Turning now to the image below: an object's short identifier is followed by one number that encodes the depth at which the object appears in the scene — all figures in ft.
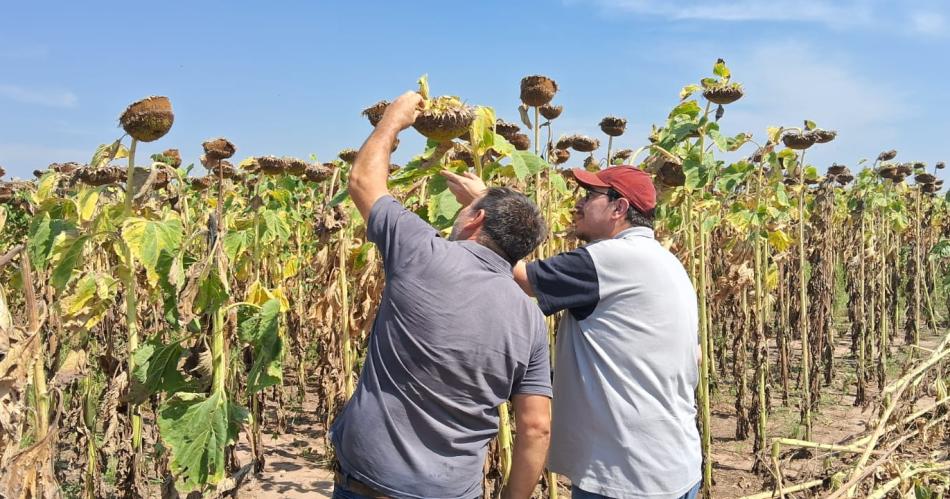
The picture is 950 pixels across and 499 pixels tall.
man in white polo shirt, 7.76
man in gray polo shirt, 6.57
